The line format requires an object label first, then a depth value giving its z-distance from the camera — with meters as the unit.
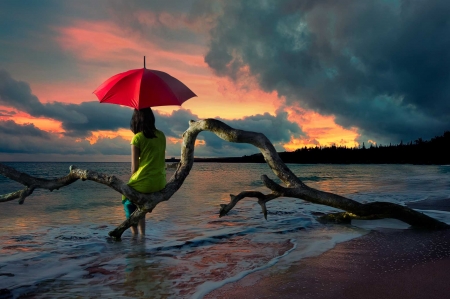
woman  6.17
